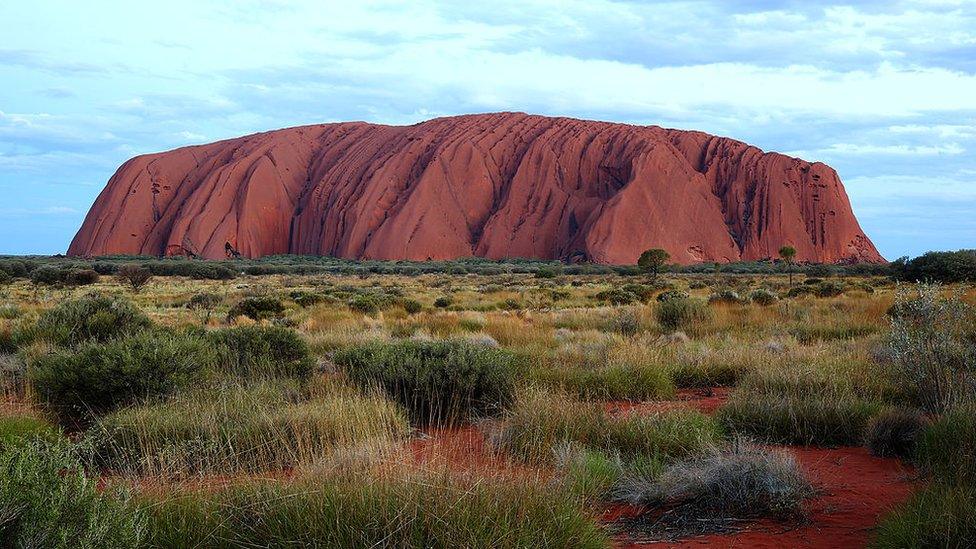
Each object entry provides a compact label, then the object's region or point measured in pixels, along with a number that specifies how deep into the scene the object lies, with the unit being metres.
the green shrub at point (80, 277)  36.69
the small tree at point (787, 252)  46.84
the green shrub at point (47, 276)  36.31
